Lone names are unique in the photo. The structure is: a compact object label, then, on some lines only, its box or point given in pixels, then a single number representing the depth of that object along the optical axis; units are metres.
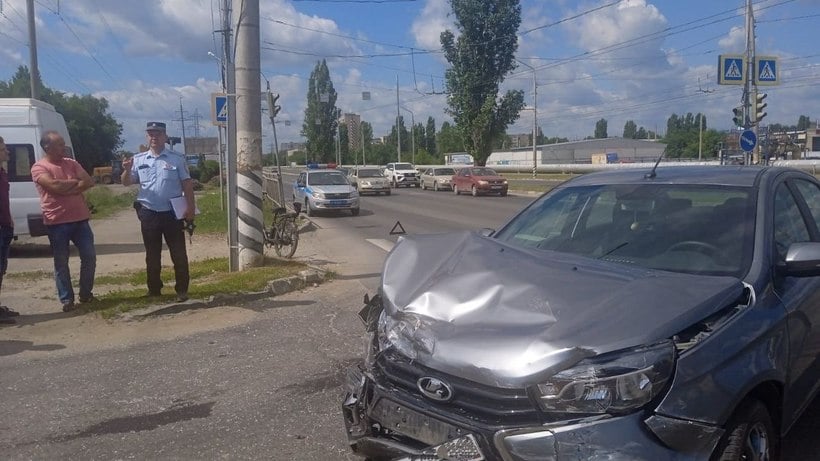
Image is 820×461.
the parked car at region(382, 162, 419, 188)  49.03
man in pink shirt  7.21
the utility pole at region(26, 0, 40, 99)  25.69
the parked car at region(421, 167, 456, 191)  42.66
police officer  7.53
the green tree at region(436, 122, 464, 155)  111.44
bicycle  12.38
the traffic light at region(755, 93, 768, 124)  23.81
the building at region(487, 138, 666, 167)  109.62
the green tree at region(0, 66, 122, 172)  65.69
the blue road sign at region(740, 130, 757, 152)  22.58
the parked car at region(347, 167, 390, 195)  37.72
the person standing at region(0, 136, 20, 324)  7.06
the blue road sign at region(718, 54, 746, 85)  23.39
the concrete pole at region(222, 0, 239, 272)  10.15
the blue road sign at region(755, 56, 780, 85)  23.72
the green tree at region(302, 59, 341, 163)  78.44
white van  12.87
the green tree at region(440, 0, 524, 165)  46.06
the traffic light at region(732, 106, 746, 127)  25.84
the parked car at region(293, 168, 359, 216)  24.16
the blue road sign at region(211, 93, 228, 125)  14.52
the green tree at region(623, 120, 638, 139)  160.86
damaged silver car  2.60
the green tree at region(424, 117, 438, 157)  121.75
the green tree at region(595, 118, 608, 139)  151.75
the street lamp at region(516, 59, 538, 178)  49.16
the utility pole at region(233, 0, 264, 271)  10.06
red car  35.69
